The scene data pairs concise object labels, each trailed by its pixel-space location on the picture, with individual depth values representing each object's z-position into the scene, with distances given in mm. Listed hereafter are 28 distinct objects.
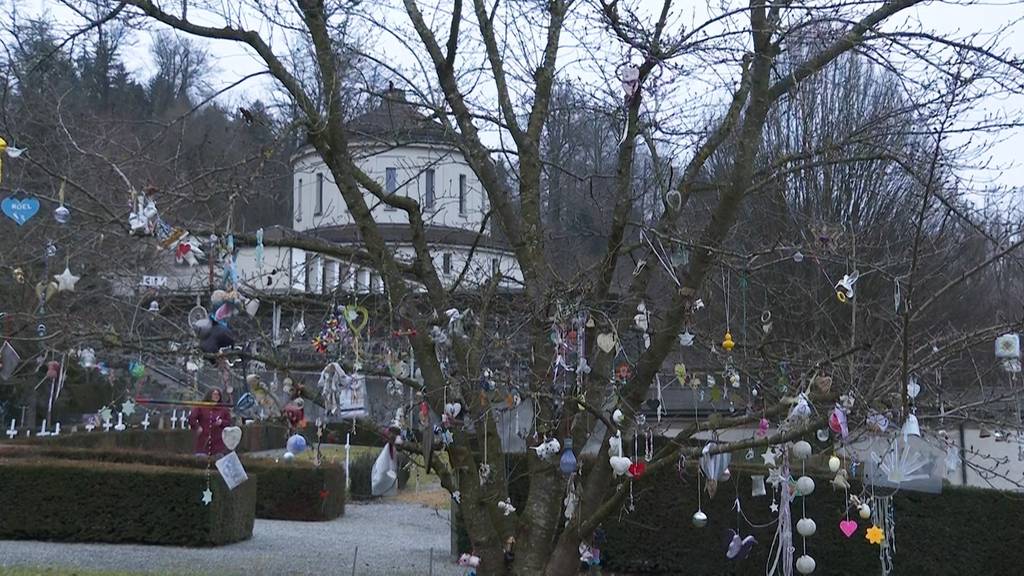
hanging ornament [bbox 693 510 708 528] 6684
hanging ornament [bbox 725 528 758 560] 6887
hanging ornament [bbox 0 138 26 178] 5445
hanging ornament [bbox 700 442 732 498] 6002
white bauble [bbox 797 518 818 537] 6134
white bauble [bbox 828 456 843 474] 5742
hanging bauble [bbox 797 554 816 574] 5907
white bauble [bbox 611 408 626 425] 5773
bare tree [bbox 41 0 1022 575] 5484
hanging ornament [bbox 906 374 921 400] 5502
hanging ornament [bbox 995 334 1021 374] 5797
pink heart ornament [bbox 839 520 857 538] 6502
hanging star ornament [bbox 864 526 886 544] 6166
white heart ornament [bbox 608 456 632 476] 5551
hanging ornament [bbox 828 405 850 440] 4779
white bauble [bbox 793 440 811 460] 5469
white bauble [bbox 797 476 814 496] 5707
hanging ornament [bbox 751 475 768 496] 7014
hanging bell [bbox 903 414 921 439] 4773
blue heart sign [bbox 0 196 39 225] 6156
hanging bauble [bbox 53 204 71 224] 5852
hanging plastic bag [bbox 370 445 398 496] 6414
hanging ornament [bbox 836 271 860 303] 5551
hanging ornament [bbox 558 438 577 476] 5812
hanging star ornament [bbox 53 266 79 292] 6891
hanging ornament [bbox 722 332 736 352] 5598
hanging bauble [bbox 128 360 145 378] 7503
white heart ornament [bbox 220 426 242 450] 6320
